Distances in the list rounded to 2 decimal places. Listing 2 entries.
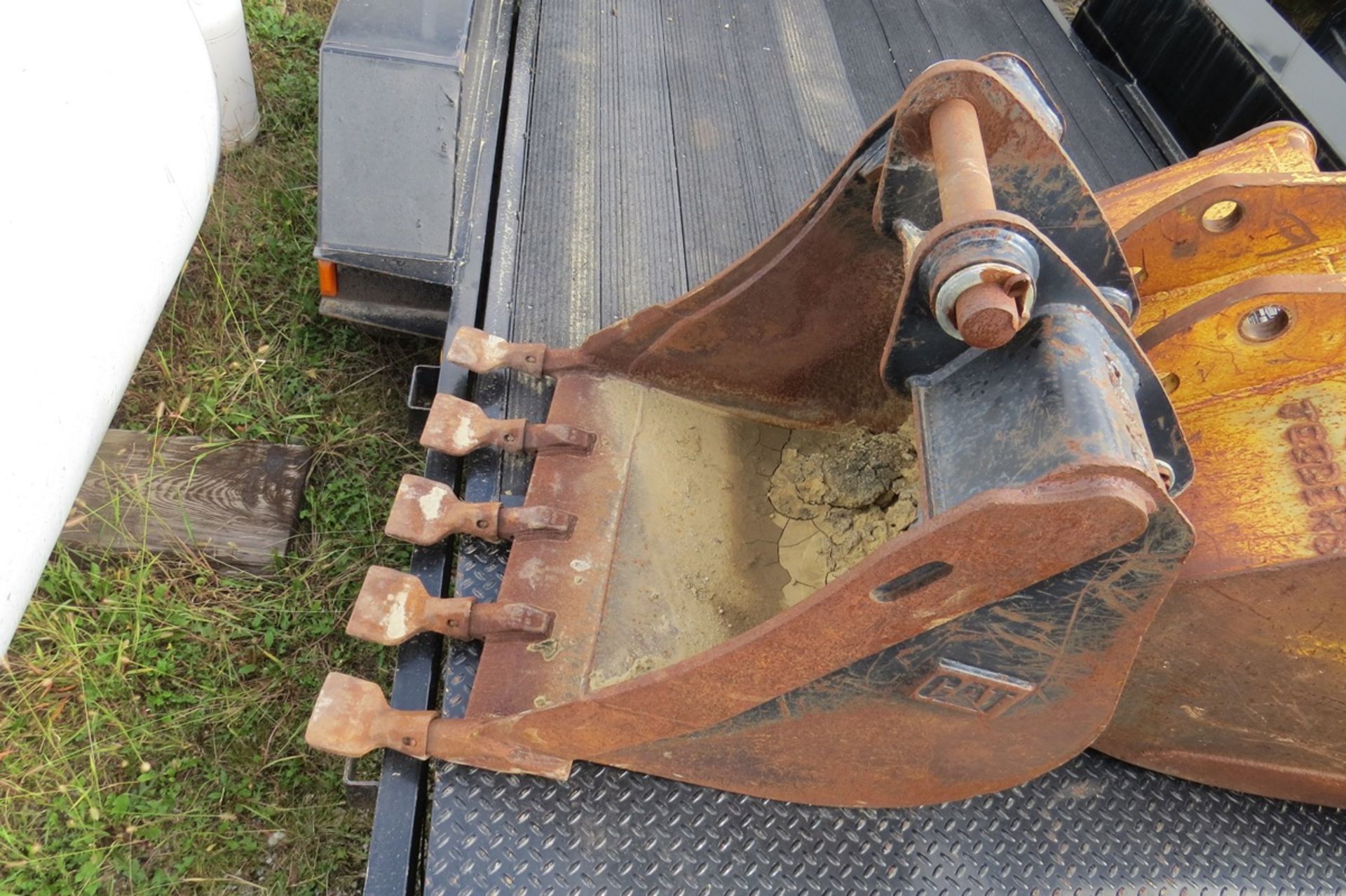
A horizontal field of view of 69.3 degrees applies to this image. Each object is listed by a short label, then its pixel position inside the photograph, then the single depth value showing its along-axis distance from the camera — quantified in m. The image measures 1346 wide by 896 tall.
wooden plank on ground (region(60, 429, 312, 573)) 2.60
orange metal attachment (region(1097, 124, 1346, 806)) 1.53
